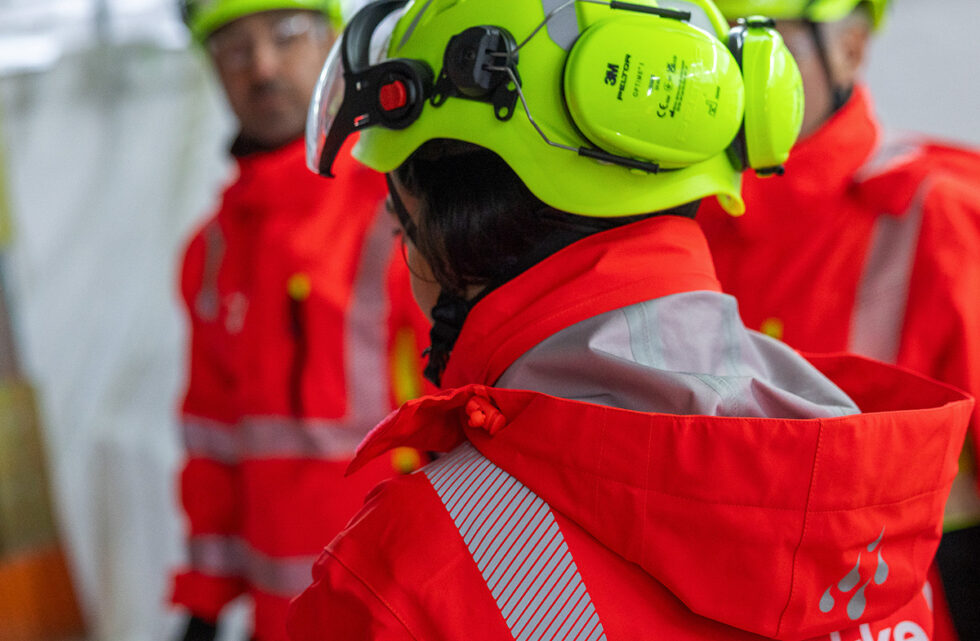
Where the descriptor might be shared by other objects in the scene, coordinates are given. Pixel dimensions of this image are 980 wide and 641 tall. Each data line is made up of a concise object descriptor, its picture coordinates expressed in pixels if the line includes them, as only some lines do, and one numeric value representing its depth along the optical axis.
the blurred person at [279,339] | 2.20
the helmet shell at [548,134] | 1.02
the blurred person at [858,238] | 1.69
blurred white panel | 3.88
